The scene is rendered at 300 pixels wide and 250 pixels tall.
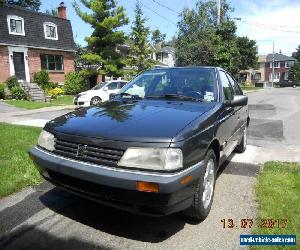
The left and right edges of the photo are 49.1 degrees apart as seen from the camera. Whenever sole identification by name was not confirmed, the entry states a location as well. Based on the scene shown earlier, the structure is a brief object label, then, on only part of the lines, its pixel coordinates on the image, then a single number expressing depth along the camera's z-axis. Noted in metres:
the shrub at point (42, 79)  24.72
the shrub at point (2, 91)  21.01
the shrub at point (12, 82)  22.29
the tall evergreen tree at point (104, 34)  25.05
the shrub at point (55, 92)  23.83
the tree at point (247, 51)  59.19
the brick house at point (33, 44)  24.02
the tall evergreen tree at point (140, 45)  33.16
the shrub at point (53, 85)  25.52
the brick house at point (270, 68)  83.56
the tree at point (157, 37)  62.22
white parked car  17.45
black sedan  3.00
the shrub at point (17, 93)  21.43
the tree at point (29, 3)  52.70
